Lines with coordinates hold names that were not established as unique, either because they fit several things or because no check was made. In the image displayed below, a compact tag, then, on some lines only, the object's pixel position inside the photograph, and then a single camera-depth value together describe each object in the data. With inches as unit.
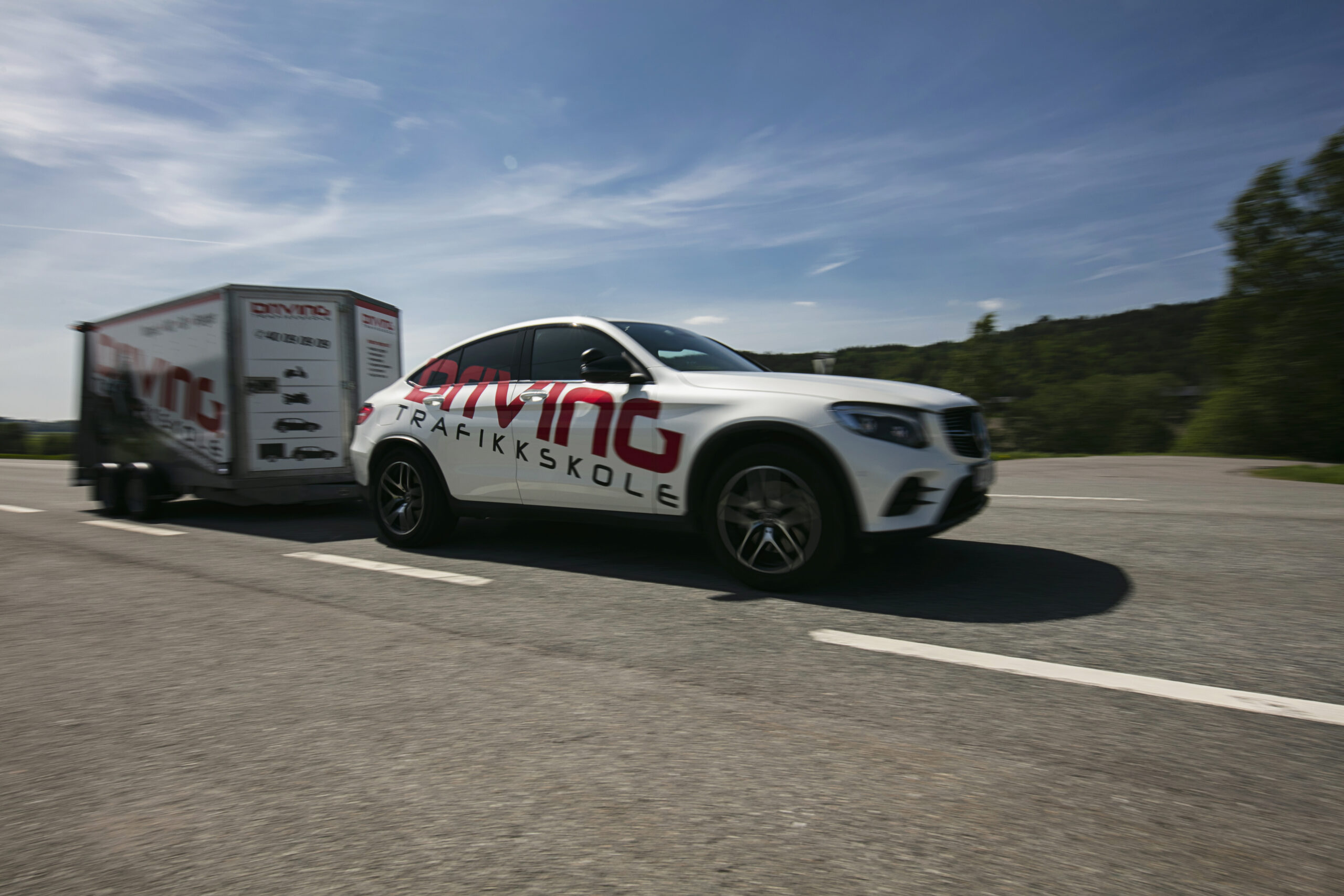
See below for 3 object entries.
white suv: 172.9
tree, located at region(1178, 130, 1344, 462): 914.1
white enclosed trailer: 350.6
